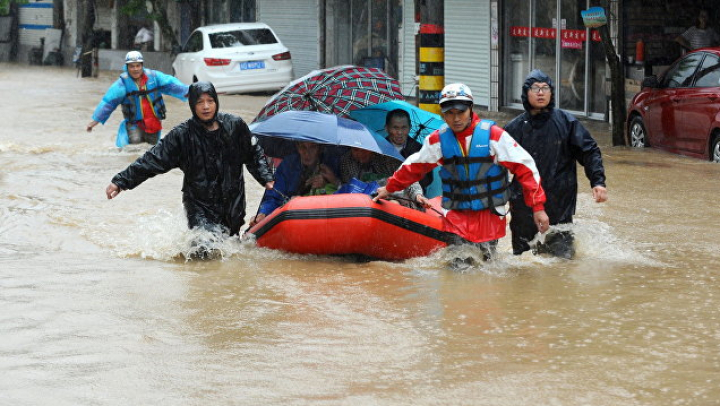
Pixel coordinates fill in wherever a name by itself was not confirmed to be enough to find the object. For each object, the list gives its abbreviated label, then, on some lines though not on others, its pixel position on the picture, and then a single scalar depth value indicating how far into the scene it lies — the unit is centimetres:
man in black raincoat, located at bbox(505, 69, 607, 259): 1568
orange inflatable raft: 1656
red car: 2609
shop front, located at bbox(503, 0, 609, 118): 3658
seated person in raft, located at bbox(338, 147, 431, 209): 1794
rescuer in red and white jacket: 1496
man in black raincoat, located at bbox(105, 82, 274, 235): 1708
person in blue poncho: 2672
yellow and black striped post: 2481
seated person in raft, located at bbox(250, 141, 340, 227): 1805
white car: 4810
